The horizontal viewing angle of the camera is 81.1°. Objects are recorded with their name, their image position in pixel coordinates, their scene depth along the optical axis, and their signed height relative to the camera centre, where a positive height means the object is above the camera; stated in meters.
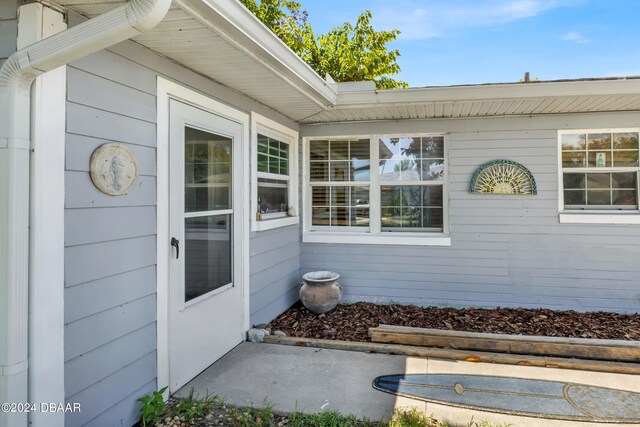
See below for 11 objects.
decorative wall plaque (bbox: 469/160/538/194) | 4.52 +0.44
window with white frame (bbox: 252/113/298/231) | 3.96 +0.49
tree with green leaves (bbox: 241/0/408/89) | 11.57 +5.40
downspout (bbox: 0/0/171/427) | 1.58 +0.17
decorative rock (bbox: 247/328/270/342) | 3.68 -1.18
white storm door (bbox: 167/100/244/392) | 2.67 -0.20
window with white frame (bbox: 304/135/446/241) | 4.90 +0.40
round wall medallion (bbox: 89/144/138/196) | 2.03 +0.27
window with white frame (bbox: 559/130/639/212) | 4.44 +0.53
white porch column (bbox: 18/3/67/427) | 1.71 -0.05
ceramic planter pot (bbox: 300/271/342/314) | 4.46 -0.95
